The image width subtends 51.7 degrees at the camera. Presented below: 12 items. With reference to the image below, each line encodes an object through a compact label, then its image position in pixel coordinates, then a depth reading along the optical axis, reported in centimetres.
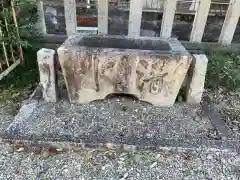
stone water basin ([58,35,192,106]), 284
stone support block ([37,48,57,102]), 293
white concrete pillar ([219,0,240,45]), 426
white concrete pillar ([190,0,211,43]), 419
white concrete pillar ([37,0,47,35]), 417
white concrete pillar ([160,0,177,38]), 418
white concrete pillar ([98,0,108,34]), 414
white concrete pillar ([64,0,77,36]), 414
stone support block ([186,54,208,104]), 302
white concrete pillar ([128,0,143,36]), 415
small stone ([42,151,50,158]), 261
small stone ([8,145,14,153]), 266
